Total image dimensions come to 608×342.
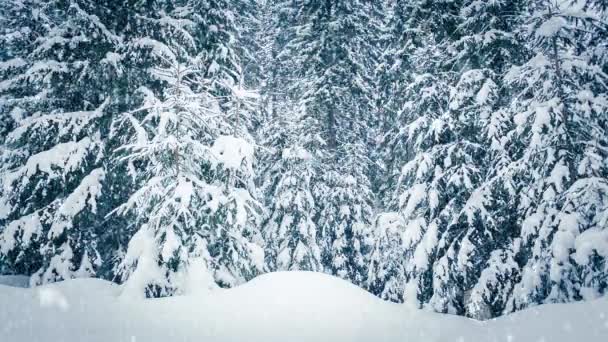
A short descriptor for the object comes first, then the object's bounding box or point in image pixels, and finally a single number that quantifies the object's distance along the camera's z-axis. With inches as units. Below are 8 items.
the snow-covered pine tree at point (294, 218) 627.8
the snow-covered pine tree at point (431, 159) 473.1
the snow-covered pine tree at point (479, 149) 437.1
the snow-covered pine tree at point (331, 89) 693.3
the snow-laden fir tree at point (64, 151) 419.2
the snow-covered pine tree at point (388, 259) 532.4
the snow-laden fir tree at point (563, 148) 344.5
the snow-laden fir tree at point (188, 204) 332.5
